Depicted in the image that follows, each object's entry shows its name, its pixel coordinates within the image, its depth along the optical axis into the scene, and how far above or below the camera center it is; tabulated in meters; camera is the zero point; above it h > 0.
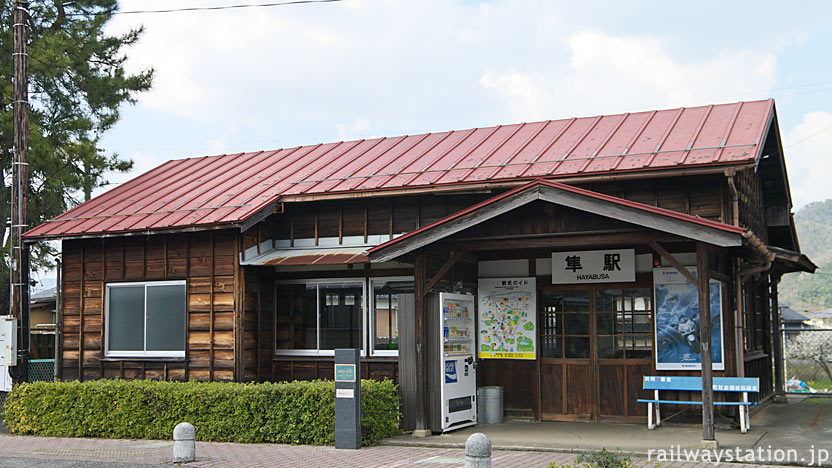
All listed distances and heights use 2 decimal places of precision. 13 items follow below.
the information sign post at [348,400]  11.91 -1.24
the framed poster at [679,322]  12.89 -0.22
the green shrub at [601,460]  7.09 -1.28
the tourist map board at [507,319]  14.13 -0.16
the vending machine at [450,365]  12.73 -0.84
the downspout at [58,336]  16.12 -0.40
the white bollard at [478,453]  8.20 -1.38
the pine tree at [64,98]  21.59 +6.20
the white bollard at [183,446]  11.01 -1.71
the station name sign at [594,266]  13.43 +0.68
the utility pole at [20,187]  15.01 +2.31
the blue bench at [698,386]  11.84 -1.13
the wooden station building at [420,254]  12.48 +0.92
